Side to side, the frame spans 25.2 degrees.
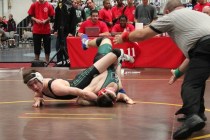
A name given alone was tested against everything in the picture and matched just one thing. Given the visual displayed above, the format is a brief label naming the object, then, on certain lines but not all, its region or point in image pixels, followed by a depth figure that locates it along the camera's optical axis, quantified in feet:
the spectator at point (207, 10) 22.85
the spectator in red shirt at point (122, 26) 35.04
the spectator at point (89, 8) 44.00
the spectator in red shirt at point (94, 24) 35.50
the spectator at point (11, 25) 69.29
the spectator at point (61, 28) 38.06
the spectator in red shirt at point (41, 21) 37.63
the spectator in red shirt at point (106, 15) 38.58
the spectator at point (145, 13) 37.42
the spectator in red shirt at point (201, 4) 35.65
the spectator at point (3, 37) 64.08
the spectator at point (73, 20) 38.86
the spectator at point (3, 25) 69.97
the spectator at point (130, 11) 39.11
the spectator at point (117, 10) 39.46
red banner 34.22
